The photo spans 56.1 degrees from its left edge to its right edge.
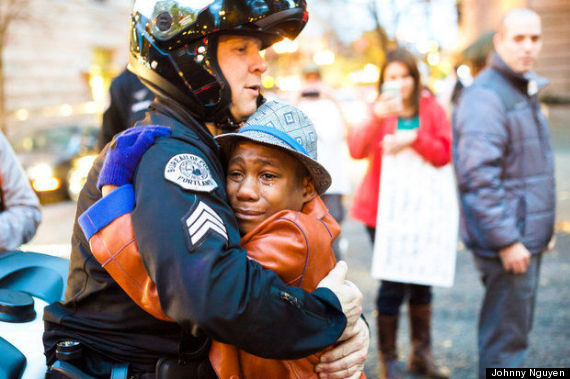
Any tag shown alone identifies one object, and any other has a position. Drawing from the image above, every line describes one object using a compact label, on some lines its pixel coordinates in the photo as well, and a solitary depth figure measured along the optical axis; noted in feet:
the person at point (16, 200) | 8.34
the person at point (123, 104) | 11.30
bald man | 10.91
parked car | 36.29
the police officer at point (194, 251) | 4.50
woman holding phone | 12.96
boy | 4.87
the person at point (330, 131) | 17.63
